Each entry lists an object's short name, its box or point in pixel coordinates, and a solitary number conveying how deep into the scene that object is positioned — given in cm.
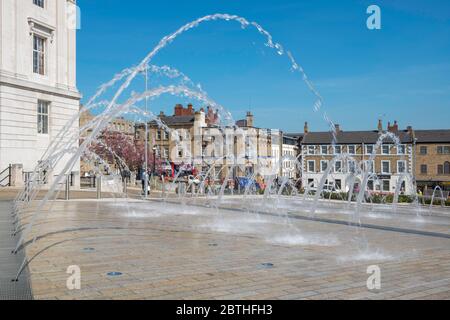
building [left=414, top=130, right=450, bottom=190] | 7831
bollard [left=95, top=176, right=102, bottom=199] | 2894
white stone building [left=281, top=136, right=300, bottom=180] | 9550
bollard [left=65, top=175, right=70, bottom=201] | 2645
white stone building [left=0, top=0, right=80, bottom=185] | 3425
